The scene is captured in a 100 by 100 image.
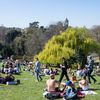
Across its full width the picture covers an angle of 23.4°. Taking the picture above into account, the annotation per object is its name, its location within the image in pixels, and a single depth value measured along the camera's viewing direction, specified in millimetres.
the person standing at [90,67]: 15600
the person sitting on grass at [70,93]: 10339
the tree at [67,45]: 35229
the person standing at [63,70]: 14604
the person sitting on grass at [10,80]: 15394
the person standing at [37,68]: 16733
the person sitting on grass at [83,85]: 12831
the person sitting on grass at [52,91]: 10900
